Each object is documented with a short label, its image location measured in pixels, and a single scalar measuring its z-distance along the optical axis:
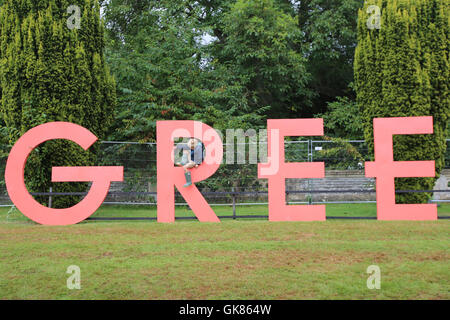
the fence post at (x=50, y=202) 9.68
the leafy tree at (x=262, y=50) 15.45
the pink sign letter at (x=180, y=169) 8.95
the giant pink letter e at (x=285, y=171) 8.88
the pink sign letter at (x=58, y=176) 8.73
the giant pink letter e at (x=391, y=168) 8.75
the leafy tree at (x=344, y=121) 15.09
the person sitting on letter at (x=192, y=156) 8.91
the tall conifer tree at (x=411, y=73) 10.34
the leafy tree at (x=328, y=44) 16.17
